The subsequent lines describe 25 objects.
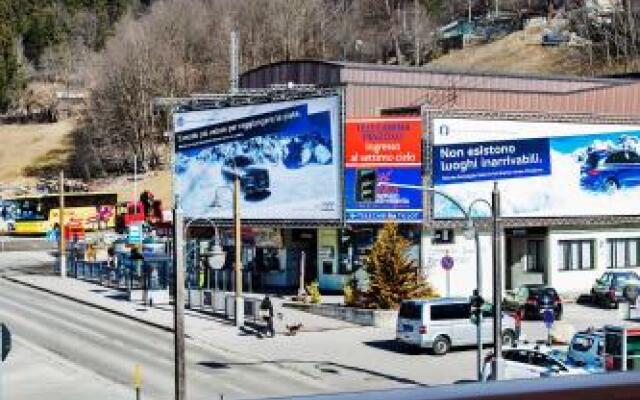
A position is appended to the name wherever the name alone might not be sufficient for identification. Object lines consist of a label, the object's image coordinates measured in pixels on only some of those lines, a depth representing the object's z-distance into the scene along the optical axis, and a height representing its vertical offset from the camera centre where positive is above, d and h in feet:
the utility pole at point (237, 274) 136.05 -8.45
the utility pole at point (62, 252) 190.49 -7.84
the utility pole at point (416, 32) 442.09 +70.64
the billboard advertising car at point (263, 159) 166.71 +7.46
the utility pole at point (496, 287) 89.79 -6.84
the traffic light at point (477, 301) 98.68 -8.71
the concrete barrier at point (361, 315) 136.26 -13.81
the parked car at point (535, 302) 139.95 -12.58
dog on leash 130.72 -14.64
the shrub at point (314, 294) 149.48 -11.98
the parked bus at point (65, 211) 284.00 -1.16
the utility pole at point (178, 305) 80.02 -7.26
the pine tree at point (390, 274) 137.80 -8.67
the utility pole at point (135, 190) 266.67 +4.73
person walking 128.88 -12.80
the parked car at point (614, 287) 151.33 -11.48
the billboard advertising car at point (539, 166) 162.30 +5.67
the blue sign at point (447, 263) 121.60 -6.43
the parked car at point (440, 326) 115.85 -12.92
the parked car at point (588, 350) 95.76 -12.89
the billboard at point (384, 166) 159.02 +5.59
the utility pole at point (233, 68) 212.86 +28.40
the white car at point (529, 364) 88.58 -13.13
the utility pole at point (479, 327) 96.22 -10.75
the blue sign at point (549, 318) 114.42 -11.87
